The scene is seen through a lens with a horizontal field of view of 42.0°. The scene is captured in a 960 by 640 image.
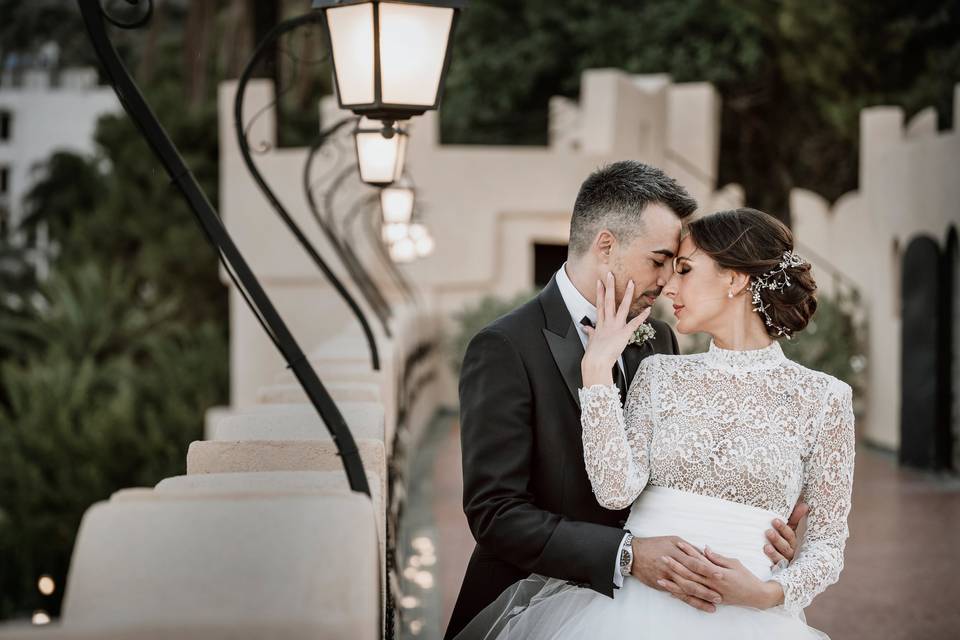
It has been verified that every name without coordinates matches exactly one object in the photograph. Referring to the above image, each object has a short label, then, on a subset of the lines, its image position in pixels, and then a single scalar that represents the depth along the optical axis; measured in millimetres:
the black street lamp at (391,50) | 4008
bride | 3148
